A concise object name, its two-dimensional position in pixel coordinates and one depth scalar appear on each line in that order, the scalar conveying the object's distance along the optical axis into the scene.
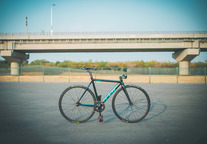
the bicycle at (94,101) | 3.41
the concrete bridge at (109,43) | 34.94
